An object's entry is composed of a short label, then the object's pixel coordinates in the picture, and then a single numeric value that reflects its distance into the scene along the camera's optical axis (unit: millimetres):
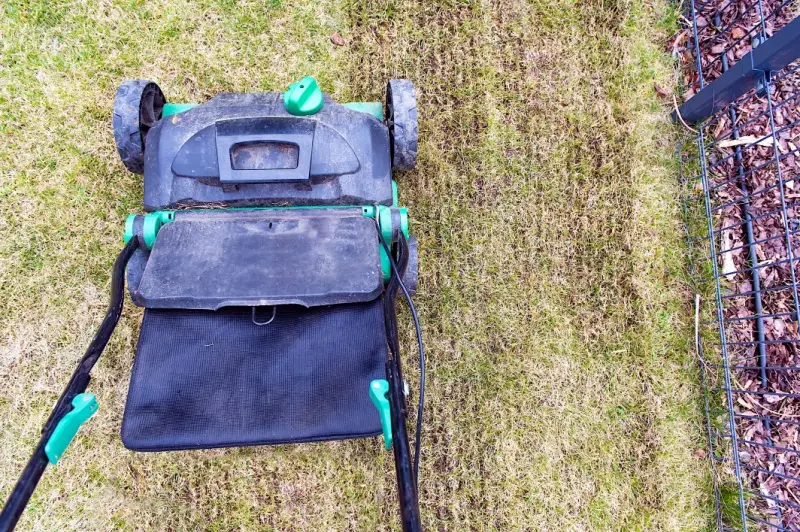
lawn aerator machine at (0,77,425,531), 1353
